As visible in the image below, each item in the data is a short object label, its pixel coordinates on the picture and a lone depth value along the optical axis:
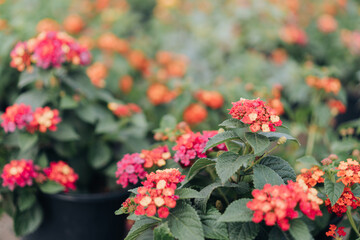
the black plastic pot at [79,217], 0.68
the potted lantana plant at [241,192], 0.48
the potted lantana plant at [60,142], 0.63
